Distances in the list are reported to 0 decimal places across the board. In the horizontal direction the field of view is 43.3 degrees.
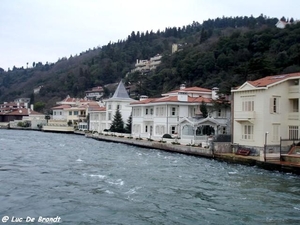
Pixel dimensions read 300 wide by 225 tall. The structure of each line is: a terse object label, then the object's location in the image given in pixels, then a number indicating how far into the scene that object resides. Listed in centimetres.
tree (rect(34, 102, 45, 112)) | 10912
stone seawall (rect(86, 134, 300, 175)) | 2255
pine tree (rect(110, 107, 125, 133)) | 5528
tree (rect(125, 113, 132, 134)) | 5443
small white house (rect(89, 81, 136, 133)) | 6147
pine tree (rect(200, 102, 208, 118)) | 4091
